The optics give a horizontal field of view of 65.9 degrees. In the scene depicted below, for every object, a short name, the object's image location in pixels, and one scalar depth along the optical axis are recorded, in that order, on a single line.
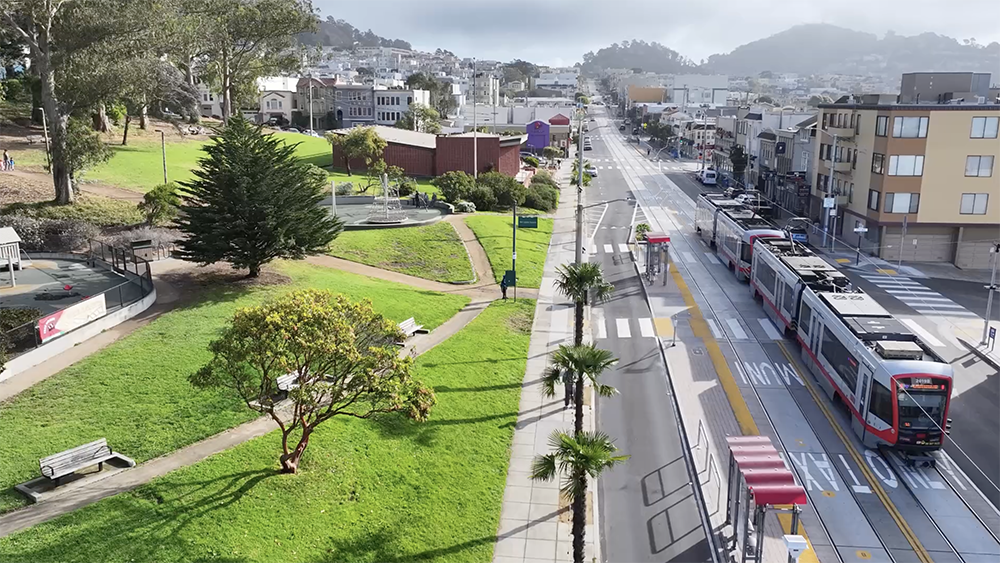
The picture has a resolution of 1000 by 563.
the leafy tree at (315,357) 19.08
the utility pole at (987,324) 37.19
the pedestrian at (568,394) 28.11
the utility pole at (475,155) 79.94
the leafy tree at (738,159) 96.06
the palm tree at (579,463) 16.83
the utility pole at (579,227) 36.72
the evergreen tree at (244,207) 35.69
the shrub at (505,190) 71.88
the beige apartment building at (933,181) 54.12
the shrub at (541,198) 75.00
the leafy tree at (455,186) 69.44
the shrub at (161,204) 48.09
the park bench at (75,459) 19.73
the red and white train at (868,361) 24.75
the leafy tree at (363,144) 76.31
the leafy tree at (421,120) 122.52
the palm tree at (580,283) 28.62
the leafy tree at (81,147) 48.31
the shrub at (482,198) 69.69
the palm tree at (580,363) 22.70
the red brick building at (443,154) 82.56
